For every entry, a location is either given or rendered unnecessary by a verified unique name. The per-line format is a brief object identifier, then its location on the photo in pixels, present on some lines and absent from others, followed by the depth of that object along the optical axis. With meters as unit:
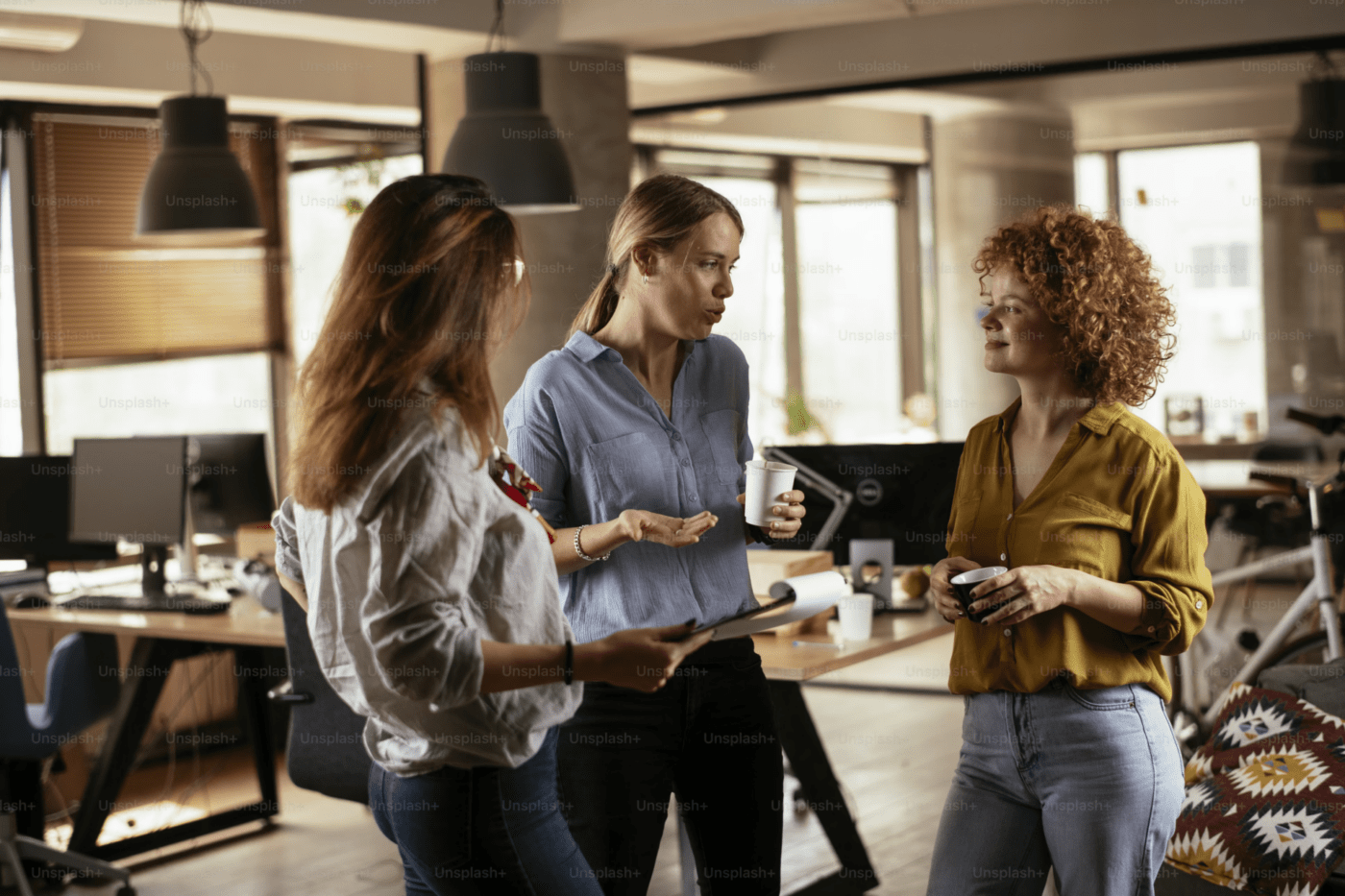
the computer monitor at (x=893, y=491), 3.53
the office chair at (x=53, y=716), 3.80
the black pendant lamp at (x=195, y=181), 4.62
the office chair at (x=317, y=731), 3.32
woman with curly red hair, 1.76
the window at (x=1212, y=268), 5.32
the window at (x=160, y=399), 5.66
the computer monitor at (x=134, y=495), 4.42
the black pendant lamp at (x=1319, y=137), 5.13
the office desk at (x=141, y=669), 4.14
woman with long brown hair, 1.43
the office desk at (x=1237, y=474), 5.18
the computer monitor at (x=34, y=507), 4.86
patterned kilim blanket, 2.58
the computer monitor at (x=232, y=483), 4.78
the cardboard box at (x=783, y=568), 3.28
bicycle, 4.15
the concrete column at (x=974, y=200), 5.79
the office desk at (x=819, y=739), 3.11
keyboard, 4.36
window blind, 5.59
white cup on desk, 3.24
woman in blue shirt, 2.01
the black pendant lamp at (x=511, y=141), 3.95
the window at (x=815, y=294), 6.51
